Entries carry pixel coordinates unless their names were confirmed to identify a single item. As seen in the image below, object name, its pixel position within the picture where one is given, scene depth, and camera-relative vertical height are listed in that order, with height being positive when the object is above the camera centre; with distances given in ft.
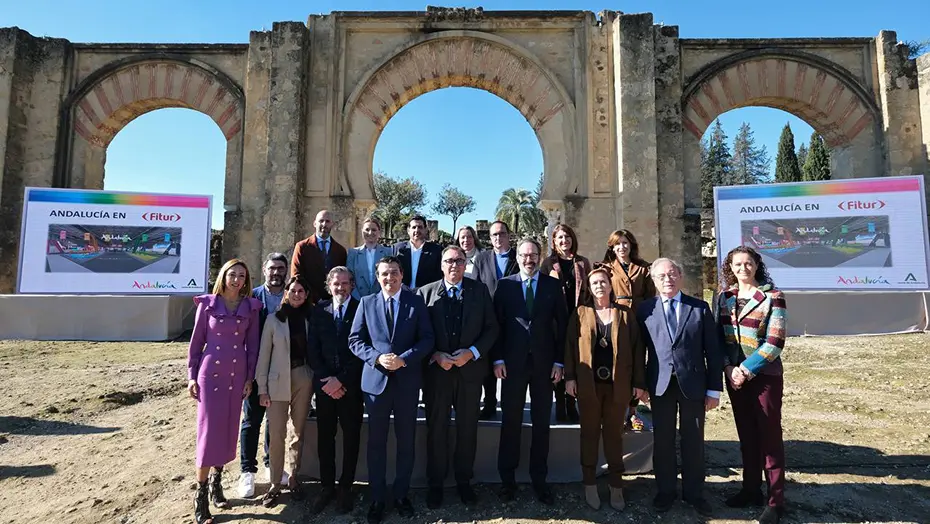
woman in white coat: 9.81 -1.63
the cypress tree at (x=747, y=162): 126.11 +40.83
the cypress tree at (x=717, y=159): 121.70 +40.36
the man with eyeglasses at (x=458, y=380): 9.92 -1.67
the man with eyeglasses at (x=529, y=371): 10.13 -1.49
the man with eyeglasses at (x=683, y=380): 9.41 -1.55
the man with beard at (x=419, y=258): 13.39 +1.35
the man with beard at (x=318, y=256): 13.80 +1.43
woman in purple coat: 9.18 -1.37
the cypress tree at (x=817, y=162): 81.56 +26.46
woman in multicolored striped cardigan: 9.06 -1.25
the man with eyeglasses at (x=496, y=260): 12.14 +1.21
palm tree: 129.80 +28.57
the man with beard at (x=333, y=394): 9.80 -2.00
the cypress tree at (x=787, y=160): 89.10 +29.47
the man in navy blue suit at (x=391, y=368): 9.48 -1.37
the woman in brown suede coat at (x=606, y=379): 9.71 -1.59
